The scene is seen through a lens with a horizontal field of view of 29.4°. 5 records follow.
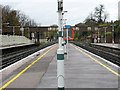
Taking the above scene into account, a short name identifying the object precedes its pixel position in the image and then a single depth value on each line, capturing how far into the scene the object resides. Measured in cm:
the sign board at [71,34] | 2761
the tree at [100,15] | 13538
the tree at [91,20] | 14025
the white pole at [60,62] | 704
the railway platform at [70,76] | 891
